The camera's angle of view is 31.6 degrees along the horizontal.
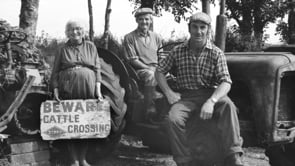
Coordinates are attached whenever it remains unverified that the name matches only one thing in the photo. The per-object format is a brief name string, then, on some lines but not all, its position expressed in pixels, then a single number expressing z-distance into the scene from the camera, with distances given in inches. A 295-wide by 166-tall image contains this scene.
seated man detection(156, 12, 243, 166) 183.0
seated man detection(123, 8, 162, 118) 237.9
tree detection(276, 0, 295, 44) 817.2
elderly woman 205.2
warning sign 203.2
